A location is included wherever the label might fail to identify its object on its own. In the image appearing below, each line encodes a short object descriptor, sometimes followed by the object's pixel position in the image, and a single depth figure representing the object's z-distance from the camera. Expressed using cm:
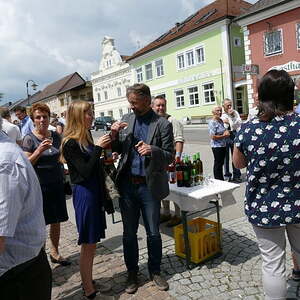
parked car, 3459
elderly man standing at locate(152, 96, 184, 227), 491
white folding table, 350
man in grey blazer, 304
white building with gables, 4181
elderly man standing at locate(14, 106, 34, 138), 788
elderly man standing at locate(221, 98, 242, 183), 708
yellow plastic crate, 358
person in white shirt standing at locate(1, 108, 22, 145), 465
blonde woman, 288
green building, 2598
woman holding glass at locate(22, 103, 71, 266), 355
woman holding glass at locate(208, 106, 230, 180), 669
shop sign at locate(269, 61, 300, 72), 1964
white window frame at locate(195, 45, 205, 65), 2759
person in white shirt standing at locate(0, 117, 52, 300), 148
